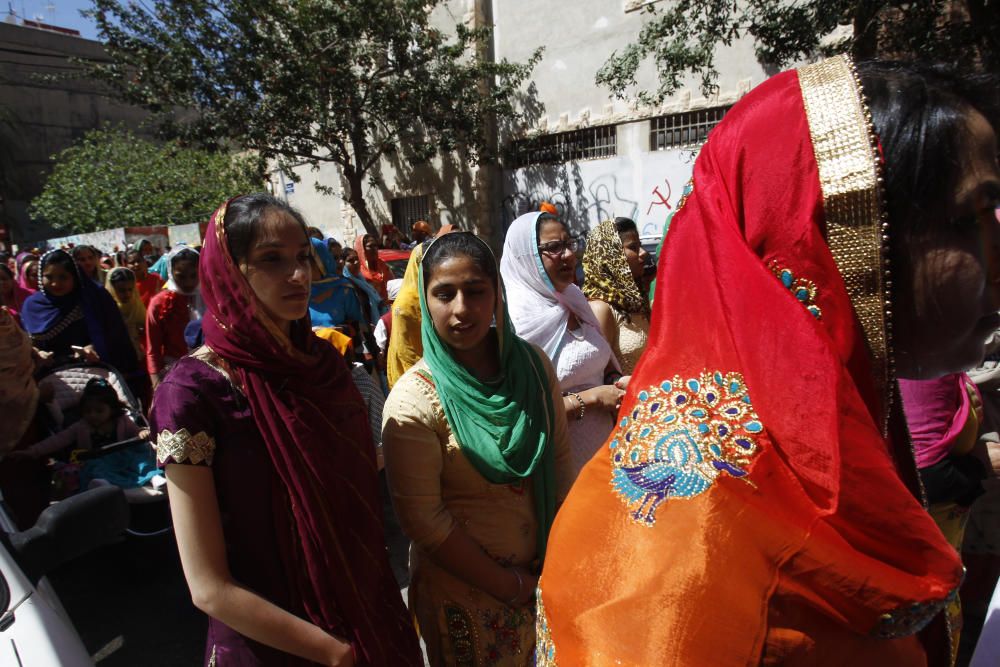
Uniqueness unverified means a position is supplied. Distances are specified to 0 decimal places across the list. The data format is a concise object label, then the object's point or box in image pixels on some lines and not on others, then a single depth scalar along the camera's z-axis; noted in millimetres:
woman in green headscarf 1828
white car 1568
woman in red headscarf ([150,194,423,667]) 1451
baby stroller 3766
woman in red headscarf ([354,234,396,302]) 7570
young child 3830
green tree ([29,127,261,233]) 20969
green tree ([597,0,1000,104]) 5484
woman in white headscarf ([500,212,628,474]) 2613
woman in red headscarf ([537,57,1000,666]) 711
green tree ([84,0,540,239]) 11594
